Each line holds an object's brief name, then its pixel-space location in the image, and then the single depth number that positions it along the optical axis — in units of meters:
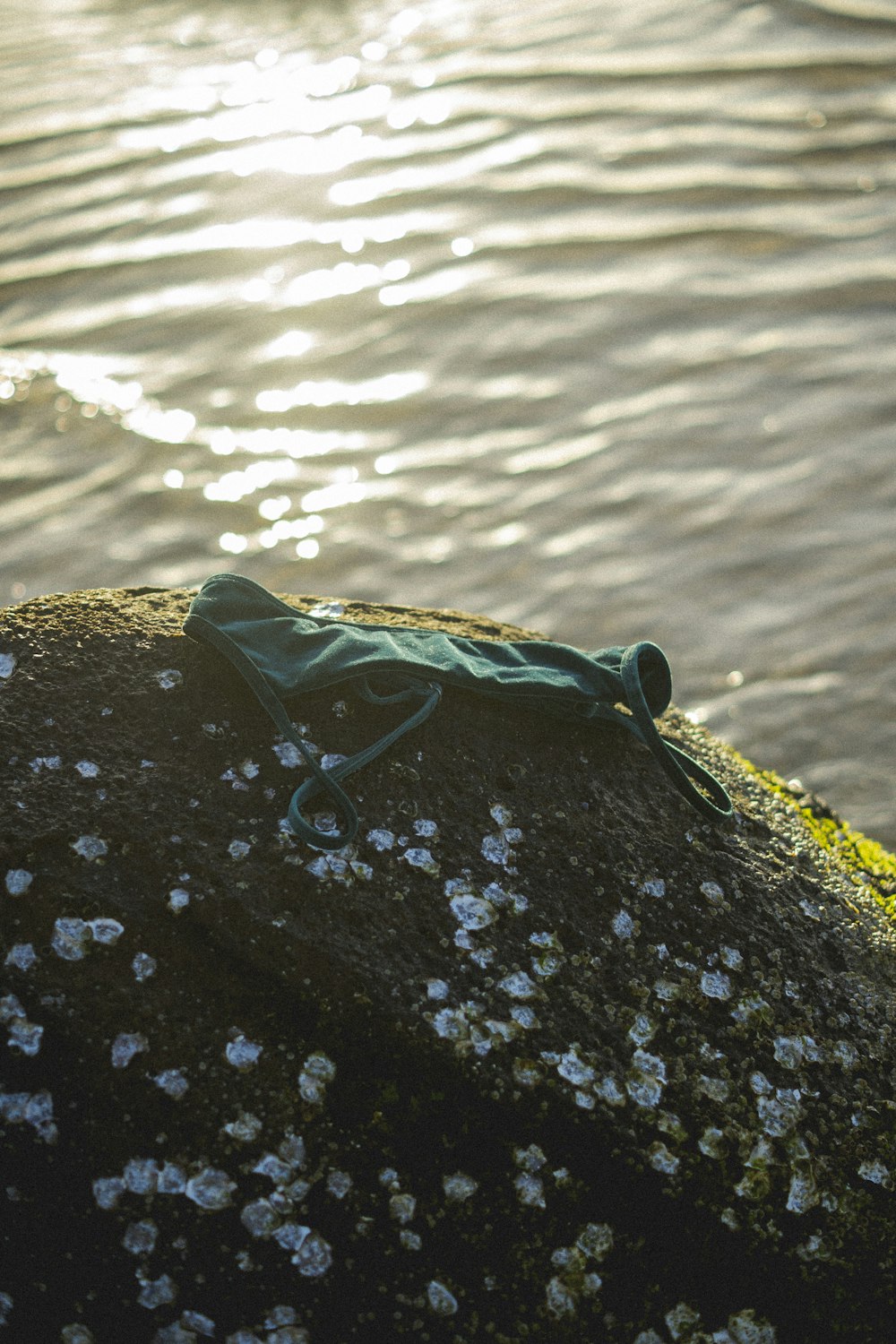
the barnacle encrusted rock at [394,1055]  1.63
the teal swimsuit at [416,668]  1.80
